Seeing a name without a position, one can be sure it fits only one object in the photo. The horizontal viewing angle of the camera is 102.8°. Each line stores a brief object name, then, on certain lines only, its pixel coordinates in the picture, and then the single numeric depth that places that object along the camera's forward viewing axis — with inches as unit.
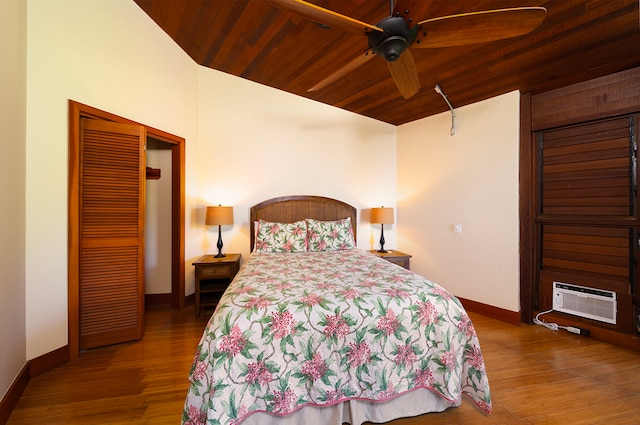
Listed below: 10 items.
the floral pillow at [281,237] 120.6
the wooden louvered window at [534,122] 95.8
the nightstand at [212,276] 114.6
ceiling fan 52.0
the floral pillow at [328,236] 124.6
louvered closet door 86.0
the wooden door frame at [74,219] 81.1
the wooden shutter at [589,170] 92.0
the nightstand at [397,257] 135.0
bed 49.9
